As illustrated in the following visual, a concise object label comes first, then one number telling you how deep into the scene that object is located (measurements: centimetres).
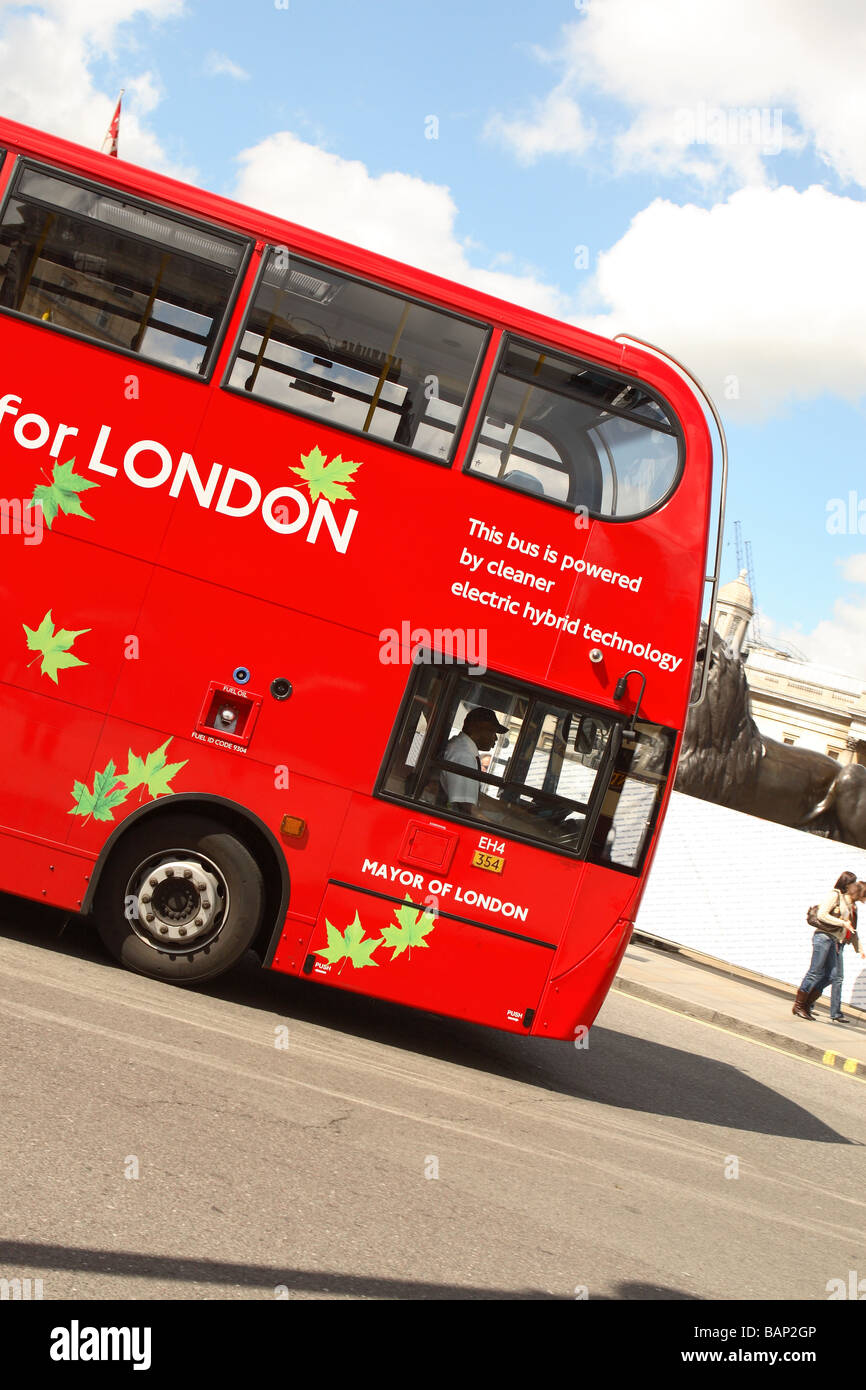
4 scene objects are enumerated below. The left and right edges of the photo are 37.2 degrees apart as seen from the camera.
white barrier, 1945
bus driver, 776
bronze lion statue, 2642
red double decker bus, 753
